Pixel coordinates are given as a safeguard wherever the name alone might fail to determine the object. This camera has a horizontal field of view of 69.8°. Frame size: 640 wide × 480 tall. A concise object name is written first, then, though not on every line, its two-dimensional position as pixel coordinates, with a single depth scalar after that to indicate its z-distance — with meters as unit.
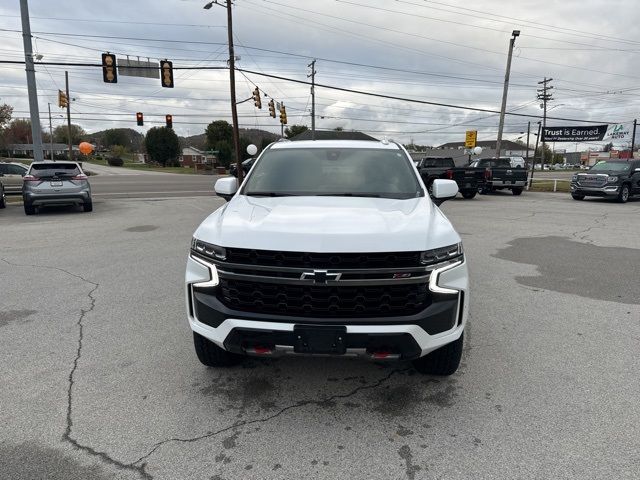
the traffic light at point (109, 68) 21.56
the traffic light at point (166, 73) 22.80
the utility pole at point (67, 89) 51.33
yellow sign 32.50
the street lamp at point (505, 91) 27.38
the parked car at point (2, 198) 14.90
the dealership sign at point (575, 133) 32.62
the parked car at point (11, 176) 17.41
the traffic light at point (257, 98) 33.53
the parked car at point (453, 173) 19.45
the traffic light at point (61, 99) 34.72
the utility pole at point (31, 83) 17.02
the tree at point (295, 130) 94.82
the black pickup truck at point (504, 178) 22.02
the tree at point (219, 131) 91.75
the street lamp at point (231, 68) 28.00
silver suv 13.22
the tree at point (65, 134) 134.48
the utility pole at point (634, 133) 48.16
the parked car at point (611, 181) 18.64
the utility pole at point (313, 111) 45.72
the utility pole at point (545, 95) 53.53
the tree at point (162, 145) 93.94
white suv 2.82
